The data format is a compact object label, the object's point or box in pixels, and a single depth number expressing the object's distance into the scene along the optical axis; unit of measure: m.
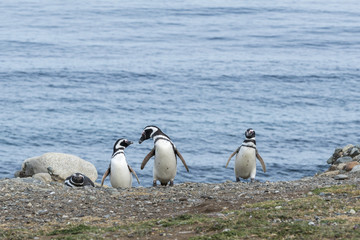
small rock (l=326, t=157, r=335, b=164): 21.89
